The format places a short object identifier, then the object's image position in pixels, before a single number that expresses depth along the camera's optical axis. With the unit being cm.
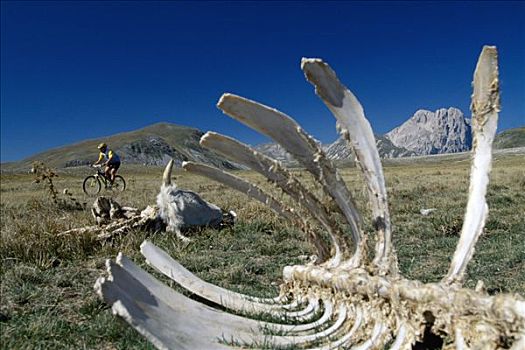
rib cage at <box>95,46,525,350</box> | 171
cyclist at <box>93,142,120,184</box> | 1903
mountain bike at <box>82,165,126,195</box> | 1967
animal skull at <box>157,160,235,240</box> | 599
